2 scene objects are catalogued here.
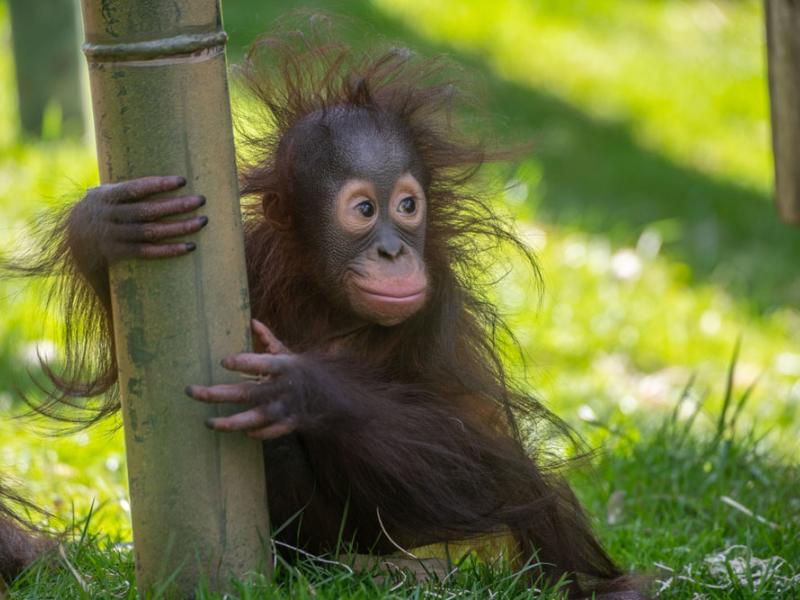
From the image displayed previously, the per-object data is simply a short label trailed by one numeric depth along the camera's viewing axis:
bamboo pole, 4.82
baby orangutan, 5.79
